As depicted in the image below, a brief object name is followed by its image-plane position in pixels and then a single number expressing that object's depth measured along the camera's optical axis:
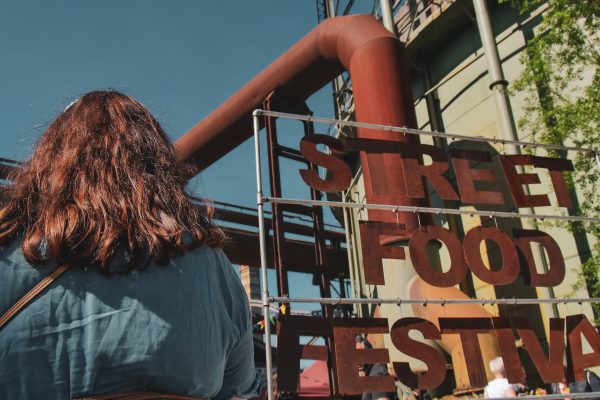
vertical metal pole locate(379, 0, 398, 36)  11.16
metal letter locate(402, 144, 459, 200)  3.97
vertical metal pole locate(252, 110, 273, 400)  3.15
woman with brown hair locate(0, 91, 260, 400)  1.08
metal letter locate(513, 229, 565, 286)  3.97
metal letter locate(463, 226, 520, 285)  3.85
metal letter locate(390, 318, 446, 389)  3.46
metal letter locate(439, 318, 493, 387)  3.56
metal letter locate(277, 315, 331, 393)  3.29
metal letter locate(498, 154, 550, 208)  4.28
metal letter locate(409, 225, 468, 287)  3.73
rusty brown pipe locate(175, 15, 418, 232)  7.96
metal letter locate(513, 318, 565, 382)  3.76
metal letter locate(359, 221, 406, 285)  3.62
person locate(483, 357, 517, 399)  6.09
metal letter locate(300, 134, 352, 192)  3.75
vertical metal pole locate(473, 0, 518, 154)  8.54
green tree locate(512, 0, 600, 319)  5.88
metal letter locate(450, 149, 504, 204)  4.10
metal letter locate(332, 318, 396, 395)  3.31
